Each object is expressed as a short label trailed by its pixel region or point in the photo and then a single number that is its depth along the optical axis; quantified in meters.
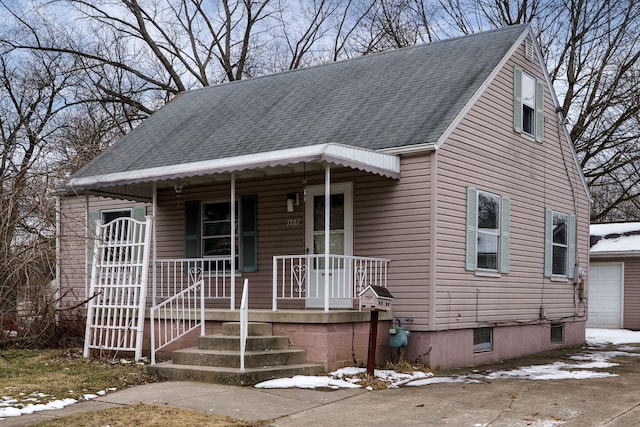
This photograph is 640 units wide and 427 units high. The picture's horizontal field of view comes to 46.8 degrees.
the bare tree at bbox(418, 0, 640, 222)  21.98
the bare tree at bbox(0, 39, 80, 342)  9.64
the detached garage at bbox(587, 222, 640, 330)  20.09
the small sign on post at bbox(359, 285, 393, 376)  9.20
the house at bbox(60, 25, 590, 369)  10.61
